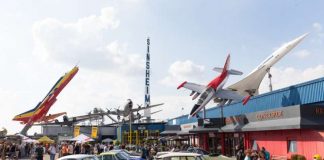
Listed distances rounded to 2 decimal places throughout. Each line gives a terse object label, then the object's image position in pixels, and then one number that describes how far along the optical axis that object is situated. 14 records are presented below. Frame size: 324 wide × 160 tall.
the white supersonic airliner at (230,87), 39.62
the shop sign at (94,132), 48.38
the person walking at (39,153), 26.48
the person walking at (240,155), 23.50
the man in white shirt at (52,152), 28.97
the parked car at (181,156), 15.94
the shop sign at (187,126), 46.66
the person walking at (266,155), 22.20
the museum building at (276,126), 24.30
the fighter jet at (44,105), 60.16
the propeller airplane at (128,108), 58.75
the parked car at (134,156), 24.32
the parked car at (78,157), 17.41
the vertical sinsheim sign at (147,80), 124.60
